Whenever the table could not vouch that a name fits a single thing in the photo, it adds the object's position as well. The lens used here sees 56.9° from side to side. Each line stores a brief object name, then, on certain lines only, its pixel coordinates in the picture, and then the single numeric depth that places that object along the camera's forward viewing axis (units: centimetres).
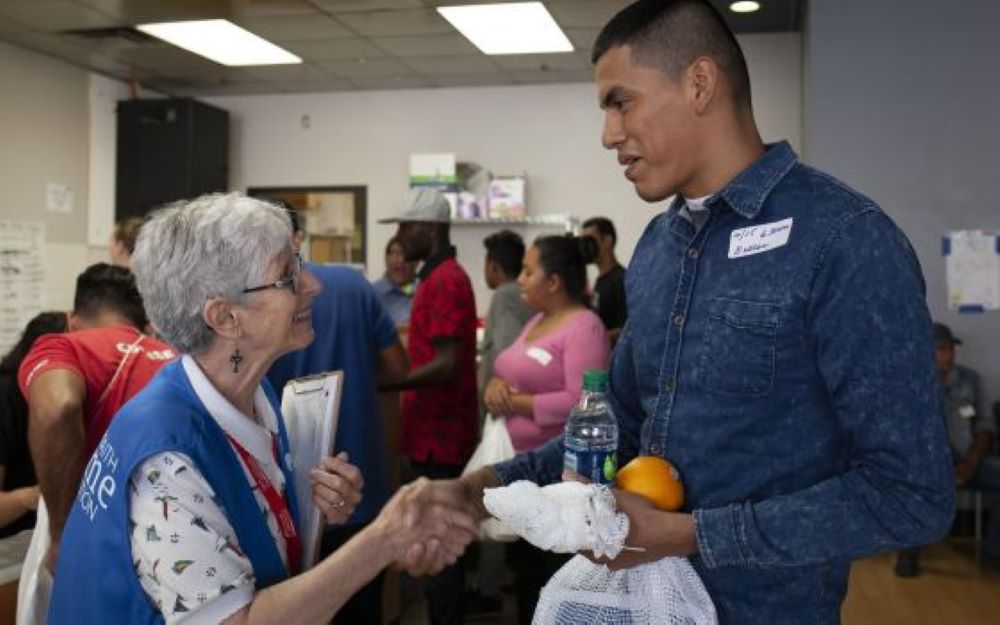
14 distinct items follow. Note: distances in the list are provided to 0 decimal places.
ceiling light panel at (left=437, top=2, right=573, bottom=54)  579
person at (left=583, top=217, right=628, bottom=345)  522
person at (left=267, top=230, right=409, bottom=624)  285
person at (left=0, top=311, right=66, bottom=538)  248
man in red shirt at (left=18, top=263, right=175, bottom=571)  218
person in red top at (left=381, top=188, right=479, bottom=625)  345
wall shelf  773
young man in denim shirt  113
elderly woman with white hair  129
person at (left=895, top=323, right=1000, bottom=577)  495
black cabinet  769
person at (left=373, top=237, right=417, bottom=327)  650
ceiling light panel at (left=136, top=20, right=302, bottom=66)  630
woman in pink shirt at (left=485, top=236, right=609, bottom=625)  328
